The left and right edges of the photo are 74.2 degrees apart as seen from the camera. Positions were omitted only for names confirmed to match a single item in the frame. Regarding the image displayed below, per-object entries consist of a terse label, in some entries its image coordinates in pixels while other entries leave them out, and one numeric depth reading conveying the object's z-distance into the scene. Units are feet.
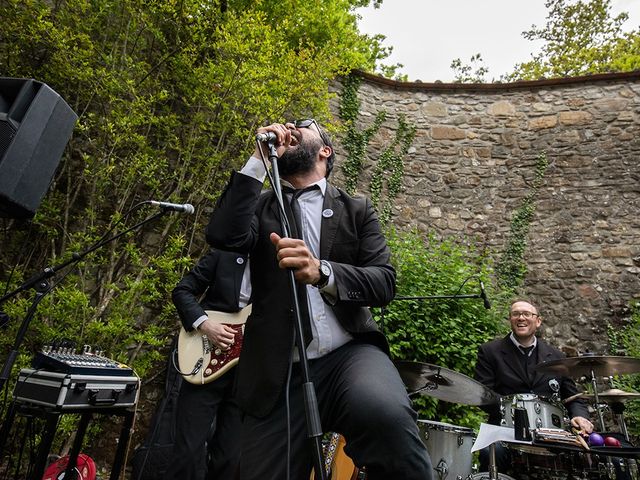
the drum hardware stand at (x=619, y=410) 10.48
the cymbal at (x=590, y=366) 10.41
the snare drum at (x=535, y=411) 10.43
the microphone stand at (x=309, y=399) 3.61
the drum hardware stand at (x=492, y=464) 9.65
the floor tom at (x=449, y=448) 10.30
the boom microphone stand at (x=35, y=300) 7.16
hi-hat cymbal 10.23
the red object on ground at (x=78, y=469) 8.58
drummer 12.20
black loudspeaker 5.57
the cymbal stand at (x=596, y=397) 10.56
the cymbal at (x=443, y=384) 10.15
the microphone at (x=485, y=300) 12.56
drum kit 9.93
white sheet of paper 8.73
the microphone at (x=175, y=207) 7.91
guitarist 8.49
